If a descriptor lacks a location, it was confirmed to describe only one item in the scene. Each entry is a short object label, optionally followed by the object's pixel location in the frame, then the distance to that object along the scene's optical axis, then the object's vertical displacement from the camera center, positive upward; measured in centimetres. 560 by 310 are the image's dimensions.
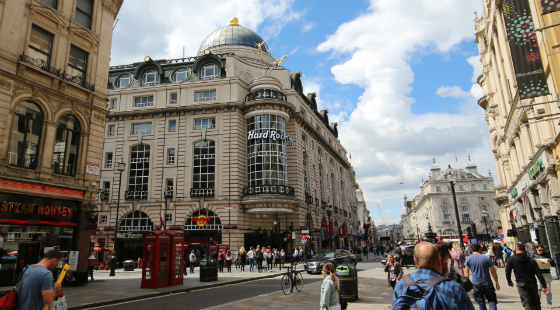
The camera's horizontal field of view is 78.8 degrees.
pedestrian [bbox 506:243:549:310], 776 -106
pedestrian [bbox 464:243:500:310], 761 -105
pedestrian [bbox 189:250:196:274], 2564 -116
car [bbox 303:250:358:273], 2256 -130
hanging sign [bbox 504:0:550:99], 1499 +833
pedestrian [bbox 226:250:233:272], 2570 -132
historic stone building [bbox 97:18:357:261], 3647 +990
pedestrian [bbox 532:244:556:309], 951 -117
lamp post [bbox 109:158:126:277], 2231 -119
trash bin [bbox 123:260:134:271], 2710 -142
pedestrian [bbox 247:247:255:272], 2611 -118
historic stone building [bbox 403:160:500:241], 10044 +999
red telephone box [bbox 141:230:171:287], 1544 -62
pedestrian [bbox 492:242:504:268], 2225 -135
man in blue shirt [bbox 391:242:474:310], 301 -43
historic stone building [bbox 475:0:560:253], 1573 +698
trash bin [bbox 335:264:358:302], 1145 -143
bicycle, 1355 -165
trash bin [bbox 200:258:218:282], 1802 -137
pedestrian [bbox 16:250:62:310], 487 -54
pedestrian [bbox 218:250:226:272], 2682 -120
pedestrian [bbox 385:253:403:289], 1180 -112
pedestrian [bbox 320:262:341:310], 667 -108
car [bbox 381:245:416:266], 2495 -155
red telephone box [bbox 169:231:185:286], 1625 -69
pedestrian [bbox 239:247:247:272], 2828 -110
